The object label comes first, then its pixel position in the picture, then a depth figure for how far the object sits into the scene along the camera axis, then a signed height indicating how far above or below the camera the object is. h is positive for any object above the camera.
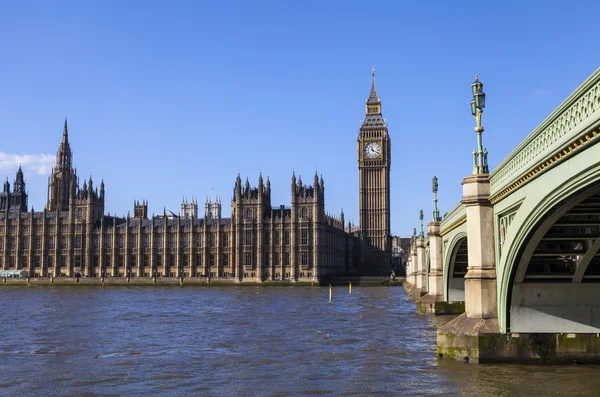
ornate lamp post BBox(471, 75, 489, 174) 22.47 +4.55
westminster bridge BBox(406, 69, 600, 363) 18.84 -0.50
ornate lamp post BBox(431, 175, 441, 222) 42.38 +3.86
